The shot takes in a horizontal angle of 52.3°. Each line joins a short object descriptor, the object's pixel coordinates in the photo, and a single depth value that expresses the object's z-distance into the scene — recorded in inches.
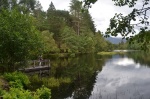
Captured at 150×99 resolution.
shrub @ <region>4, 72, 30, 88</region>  571.1
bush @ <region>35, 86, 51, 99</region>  471.4
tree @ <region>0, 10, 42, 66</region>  718.7
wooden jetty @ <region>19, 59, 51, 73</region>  932.1
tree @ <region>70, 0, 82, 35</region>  2715.4
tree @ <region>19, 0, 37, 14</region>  2191.1
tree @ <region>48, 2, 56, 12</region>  2631.7
